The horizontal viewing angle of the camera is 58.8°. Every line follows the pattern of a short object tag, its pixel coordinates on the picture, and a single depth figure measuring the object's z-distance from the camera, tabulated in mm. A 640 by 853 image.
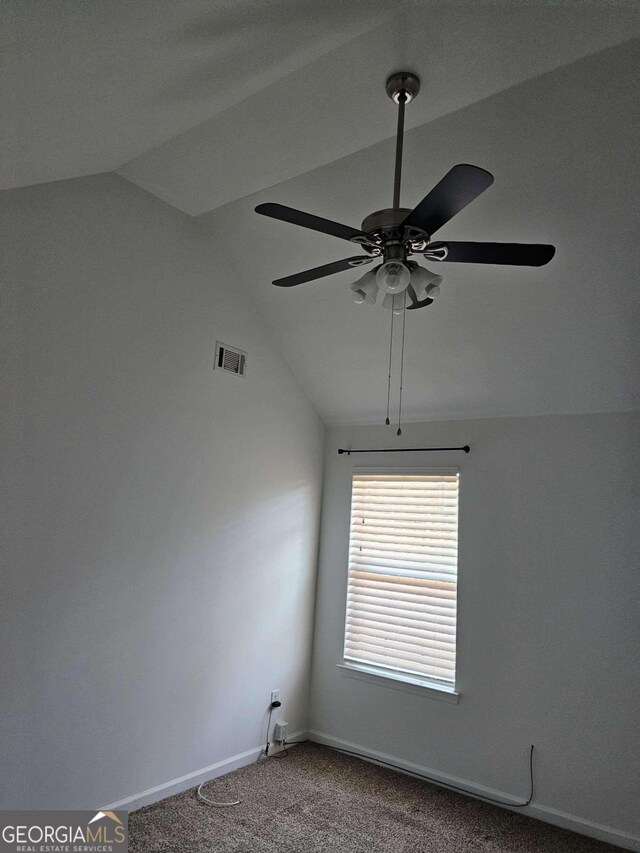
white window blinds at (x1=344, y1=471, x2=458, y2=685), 3846
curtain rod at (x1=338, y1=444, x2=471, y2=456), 4029
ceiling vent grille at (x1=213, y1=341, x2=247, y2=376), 3730
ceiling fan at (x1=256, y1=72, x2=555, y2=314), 1810
